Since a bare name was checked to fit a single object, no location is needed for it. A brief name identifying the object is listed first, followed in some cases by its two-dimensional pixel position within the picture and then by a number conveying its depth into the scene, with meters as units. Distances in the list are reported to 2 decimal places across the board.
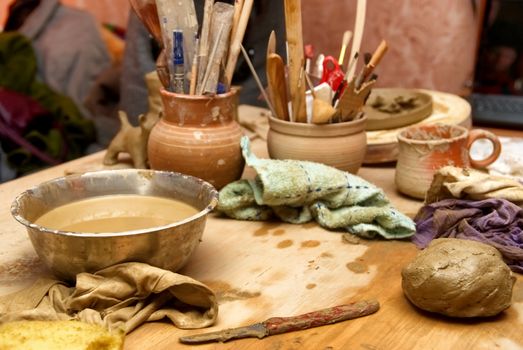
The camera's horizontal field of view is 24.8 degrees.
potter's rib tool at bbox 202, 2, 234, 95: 1.54
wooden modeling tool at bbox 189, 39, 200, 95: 1.54
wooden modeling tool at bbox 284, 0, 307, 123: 1.54
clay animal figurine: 1.69
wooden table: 1.28
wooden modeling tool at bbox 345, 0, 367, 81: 1.64
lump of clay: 1.30
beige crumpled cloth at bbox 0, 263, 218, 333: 1.30
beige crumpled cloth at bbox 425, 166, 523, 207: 1.47
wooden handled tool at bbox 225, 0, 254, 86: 1.56
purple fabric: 1.41
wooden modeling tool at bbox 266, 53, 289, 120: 1.56
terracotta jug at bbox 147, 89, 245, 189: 1.55
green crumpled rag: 1.49
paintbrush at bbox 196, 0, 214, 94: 1.53
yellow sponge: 1.23
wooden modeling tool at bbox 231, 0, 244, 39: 1.57
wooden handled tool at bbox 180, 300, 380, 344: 1.28
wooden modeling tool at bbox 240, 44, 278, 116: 1.63
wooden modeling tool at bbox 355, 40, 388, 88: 1.59
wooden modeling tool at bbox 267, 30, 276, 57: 1.58
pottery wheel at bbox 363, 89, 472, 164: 1.73
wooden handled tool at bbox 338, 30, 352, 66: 1.66
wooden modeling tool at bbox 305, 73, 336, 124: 1.56
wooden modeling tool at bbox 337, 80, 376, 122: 1.56
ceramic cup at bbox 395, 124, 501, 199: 1.57
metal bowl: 1.31
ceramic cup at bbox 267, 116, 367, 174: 1.58
